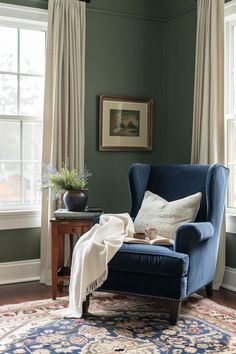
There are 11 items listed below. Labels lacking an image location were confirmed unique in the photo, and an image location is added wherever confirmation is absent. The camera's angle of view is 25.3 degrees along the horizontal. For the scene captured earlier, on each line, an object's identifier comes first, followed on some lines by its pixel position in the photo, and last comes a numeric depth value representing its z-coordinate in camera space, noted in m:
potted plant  4.49
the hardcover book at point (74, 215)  4.32
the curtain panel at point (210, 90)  4.63
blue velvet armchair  3.58
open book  3.90
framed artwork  5.26
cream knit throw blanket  3.69
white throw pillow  4.16
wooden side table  4.30
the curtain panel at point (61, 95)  4.86
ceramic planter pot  4.48
